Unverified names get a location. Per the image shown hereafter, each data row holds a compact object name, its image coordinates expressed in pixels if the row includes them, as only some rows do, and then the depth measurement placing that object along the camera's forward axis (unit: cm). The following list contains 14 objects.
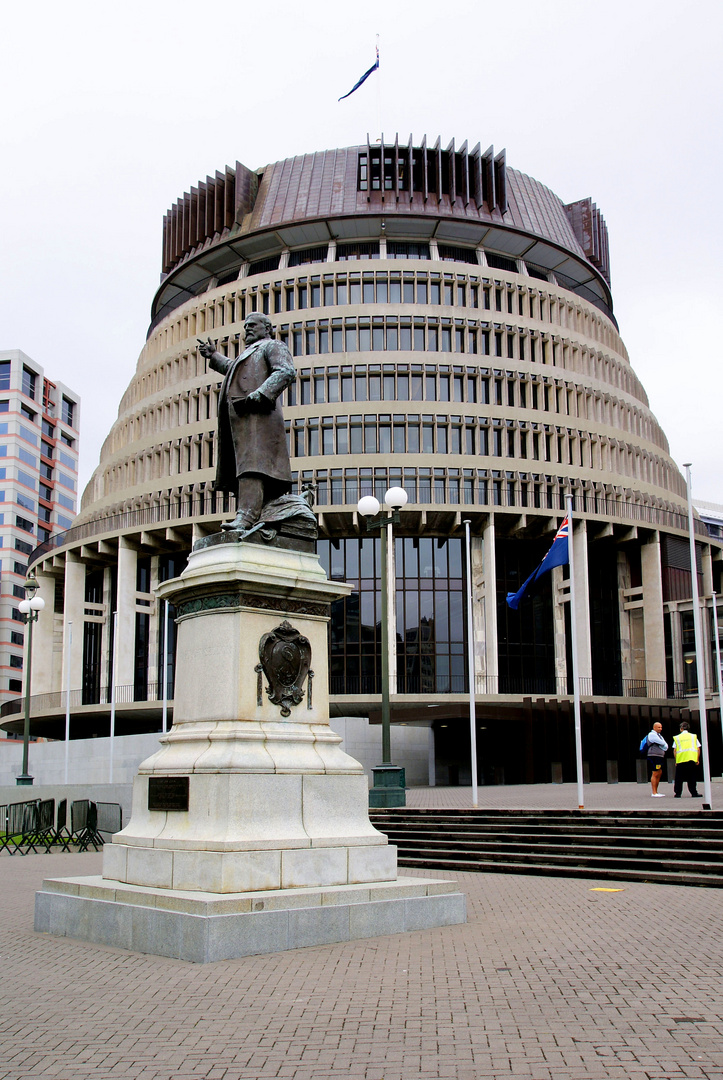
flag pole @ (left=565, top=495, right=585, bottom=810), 2152
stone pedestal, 980
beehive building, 5544
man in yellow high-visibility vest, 2292
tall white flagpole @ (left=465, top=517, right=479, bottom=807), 2541
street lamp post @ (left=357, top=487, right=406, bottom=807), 2358
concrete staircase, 1577
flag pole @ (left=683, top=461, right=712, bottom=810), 1897
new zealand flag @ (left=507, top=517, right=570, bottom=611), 2688
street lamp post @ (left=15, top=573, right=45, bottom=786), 3581
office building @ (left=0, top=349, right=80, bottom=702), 10681
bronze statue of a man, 1226
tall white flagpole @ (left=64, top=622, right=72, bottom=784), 4898
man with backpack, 2419
